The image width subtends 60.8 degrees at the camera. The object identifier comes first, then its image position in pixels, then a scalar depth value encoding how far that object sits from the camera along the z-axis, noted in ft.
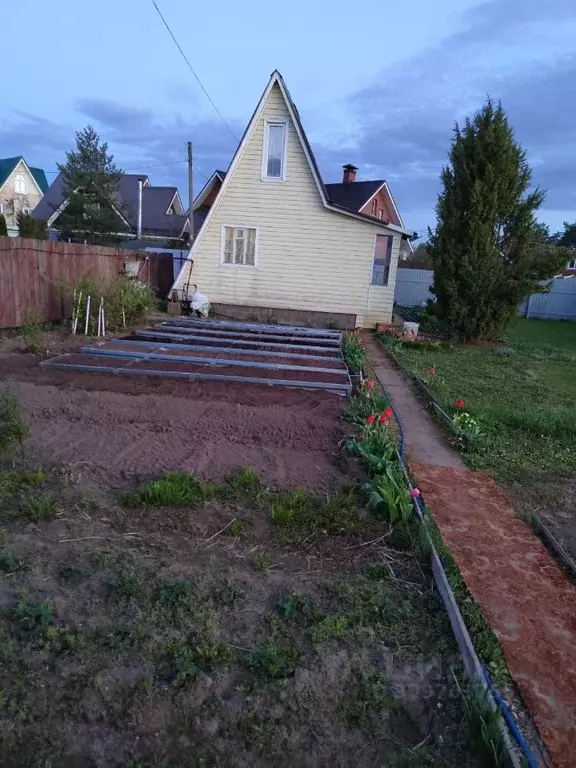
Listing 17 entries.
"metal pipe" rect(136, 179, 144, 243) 91.78
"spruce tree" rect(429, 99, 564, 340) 40.19
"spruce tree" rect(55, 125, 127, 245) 91.20
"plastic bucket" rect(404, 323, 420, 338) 44.81
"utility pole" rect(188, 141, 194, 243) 58.85
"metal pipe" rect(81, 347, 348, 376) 26.66
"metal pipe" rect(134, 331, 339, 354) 33.01
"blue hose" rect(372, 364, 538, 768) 6.31
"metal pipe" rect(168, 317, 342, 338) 39.99
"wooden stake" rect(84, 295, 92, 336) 32.73
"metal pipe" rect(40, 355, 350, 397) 23.68
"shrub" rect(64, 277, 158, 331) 32.91
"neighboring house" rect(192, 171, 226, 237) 60.39
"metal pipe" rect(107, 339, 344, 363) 30.07
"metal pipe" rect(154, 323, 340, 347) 36.17
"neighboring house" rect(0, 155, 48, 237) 129.59
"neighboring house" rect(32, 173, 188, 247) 98.02
